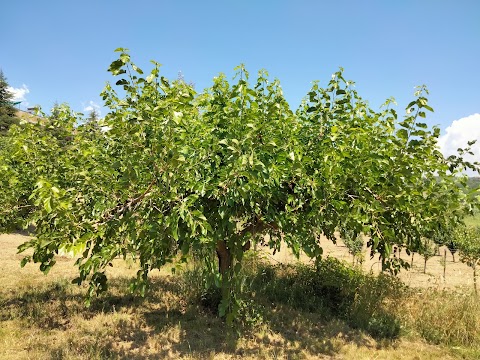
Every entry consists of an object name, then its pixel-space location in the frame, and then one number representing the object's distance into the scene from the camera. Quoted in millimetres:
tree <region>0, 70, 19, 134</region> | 42469
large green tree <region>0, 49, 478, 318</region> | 3248
